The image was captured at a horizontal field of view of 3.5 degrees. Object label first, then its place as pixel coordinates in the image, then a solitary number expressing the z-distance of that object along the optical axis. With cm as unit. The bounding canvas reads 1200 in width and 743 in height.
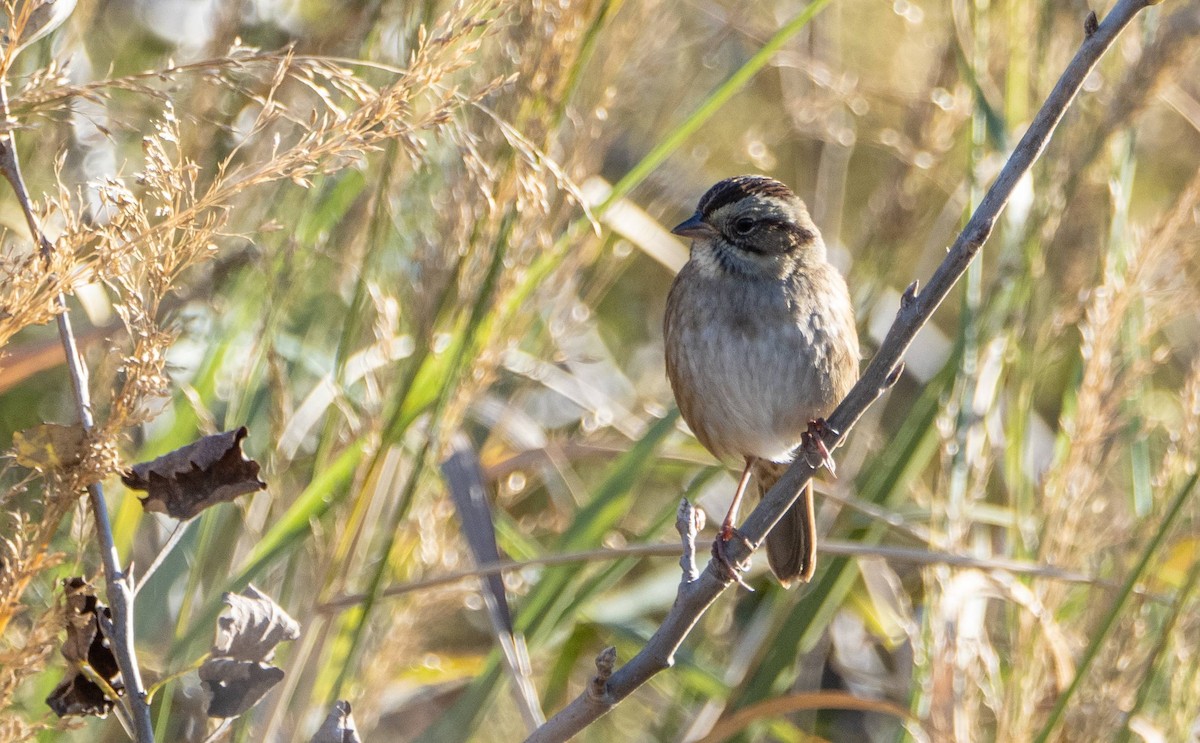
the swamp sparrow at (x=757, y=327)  527
